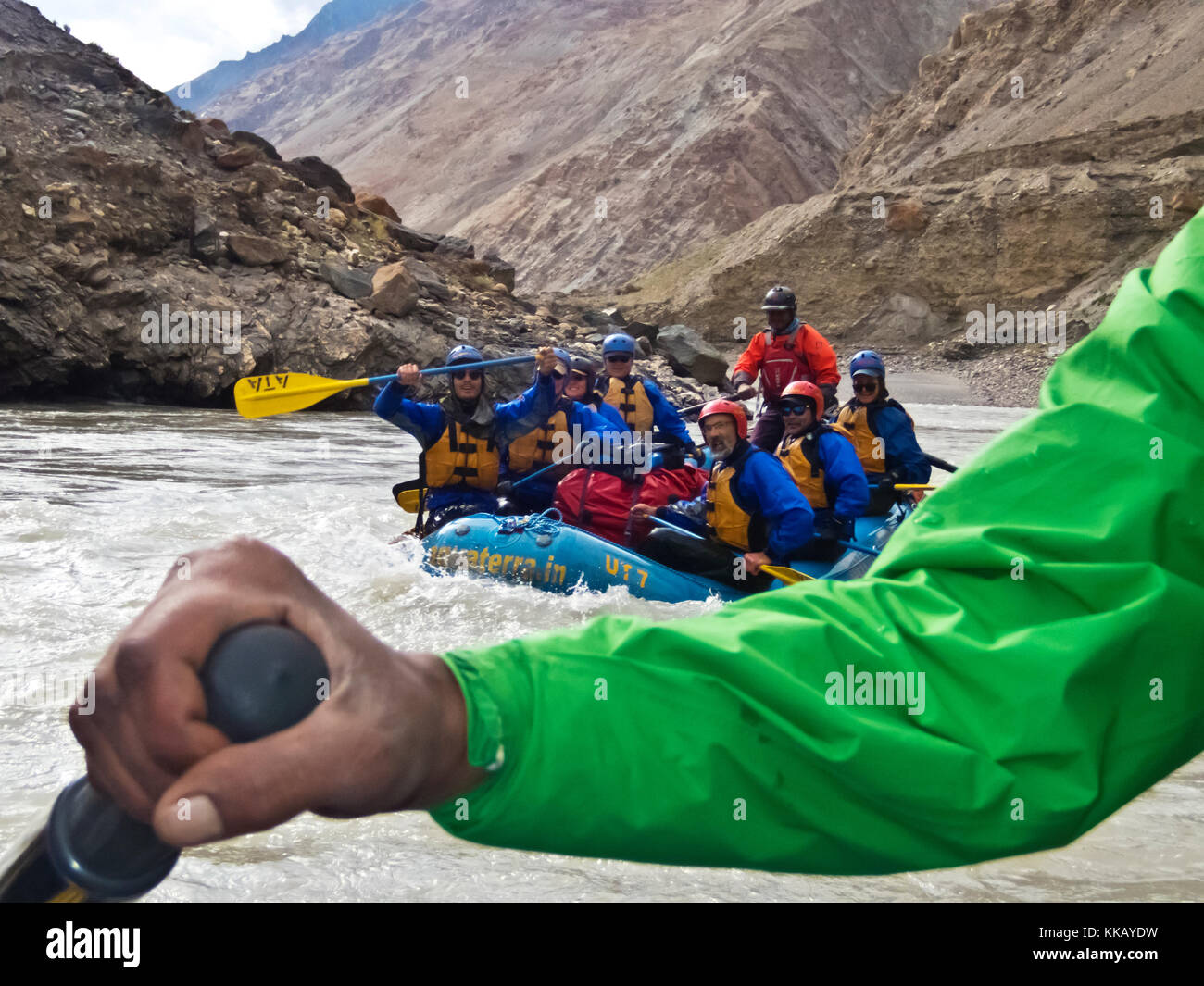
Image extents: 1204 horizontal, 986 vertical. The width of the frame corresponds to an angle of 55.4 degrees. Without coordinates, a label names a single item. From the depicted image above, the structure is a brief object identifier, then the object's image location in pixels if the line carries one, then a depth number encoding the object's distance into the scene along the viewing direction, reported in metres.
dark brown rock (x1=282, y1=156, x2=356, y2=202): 25.77
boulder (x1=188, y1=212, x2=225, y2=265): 21.02
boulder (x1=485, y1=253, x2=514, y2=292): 26.33
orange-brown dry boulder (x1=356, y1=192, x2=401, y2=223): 26.94
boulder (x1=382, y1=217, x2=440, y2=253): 25.53
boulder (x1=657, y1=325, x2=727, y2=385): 24.72
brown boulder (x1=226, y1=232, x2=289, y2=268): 21.14
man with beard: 6.07
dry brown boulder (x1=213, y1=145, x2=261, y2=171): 23.45
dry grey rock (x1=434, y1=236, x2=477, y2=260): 25.84
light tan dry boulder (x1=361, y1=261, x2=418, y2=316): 20.86
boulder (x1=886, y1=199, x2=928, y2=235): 34.03
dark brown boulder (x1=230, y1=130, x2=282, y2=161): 25.70
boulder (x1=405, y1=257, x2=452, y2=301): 22.55
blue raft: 6.40
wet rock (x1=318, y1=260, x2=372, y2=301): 21.27
